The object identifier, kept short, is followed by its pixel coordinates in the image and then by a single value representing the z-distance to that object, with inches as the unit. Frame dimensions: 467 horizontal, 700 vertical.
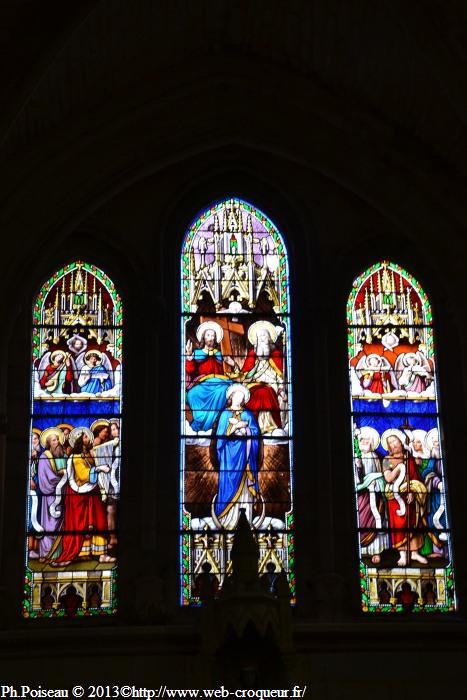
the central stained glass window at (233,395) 493.0
